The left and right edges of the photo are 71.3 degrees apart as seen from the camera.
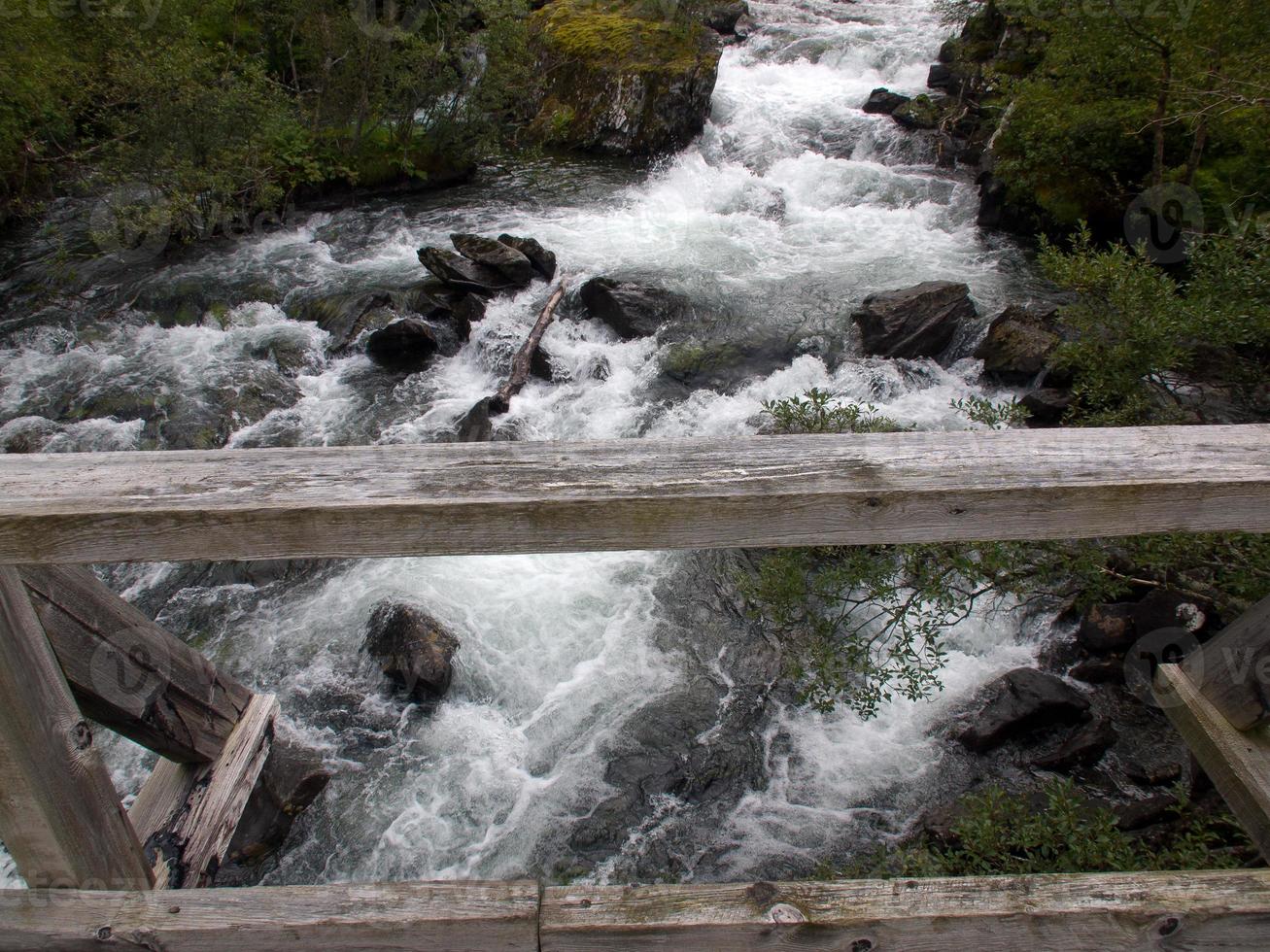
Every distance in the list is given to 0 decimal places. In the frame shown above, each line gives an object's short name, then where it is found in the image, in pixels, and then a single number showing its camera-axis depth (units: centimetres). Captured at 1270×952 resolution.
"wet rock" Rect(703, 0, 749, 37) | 1834
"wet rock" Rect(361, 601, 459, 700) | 559
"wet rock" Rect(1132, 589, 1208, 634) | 516
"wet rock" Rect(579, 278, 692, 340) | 997
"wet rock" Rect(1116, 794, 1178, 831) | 386
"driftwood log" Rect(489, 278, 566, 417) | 881
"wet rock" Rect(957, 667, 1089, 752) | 506
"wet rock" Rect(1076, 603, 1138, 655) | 541
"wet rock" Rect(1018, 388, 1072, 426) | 753
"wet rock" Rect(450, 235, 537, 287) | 1068
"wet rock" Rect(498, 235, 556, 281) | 1097
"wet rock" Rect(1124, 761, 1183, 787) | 460
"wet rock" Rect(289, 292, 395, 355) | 1000
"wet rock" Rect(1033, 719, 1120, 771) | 486
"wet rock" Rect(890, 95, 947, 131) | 1445
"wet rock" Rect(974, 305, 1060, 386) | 852
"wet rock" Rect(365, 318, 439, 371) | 955
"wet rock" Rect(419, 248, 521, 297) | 1055
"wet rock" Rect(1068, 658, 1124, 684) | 535
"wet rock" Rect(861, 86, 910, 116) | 1511
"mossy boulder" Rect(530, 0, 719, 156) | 1511
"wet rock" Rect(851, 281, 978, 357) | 927
